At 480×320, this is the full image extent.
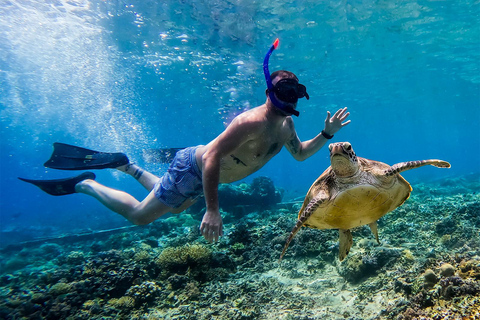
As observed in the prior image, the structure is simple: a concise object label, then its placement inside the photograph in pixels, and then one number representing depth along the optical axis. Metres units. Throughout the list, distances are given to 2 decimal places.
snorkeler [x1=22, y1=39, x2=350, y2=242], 2.78
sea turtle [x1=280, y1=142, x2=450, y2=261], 2.41
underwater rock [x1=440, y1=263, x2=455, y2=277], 2.21
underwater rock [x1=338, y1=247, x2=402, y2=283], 3.28
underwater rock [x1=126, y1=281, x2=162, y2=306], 3.41
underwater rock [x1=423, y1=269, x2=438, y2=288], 2.22
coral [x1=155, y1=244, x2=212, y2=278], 3.97
